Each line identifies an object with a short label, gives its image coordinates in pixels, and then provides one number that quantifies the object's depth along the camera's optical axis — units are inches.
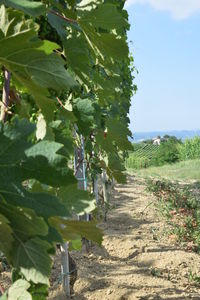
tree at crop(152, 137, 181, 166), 1012.7
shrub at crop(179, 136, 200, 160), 1040.2
